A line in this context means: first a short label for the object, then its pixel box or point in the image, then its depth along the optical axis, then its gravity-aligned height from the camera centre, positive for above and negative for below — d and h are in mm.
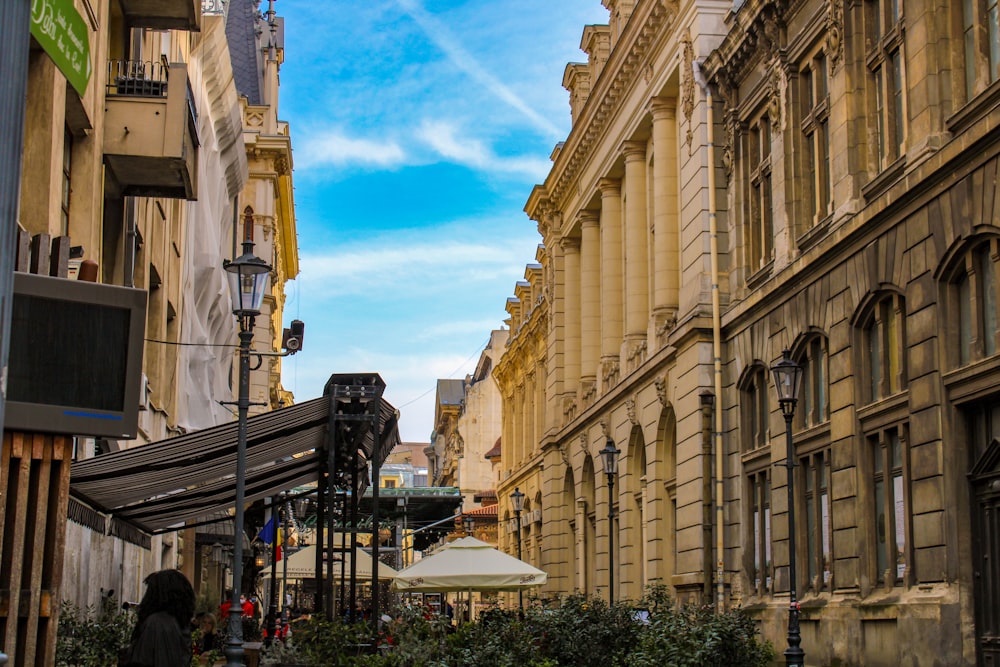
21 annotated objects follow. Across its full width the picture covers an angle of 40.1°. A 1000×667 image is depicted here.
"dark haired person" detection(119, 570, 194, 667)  7812 -224
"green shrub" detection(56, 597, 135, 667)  14094 -565
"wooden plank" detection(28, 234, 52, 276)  9320 +2224
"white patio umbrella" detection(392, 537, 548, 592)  24188 +293
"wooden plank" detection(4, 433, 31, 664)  8711 +314
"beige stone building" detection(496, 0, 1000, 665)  17656 +4830
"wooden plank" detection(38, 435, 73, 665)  9211 +285
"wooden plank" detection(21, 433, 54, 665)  8961 +343
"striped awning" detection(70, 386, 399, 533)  16516 +1597
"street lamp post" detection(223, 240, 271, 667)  14859 +2734
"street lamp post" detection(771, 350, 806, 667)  19406 +2779
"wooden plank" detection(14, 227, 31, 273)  8898 +2135
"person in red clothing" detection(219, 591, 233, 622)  30022 -581
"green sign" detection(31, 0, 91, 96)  5930 +2482
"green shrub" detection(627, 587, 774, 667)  16219 -624
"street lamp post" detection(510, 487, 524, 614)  45375 +2951
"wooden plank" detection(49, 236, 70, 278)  9438 +2248
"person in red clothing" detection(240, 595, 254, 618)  30709 -517
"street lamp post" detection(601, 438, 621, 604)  31141 +2877
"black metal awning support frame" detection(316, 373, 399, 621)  18375 +2253
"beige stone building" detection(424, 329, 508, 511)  99250 +11635
